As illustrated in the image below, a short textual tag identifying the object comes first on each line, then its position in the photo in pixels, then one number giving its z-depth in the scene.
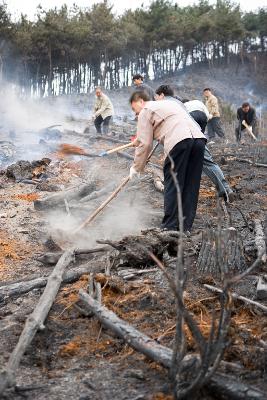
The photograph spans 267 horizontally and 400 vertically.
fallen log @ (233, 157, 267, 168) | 9.76
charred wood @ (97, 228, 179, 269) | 3.79
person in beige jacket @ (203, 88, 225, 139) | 12.37
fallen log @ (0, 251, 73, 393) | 2.26
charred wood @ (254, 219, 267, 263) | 3.81
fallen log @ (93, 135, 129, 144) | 12.78
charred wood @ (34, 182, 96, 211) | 6.37
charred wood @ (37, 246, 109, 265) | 4.29
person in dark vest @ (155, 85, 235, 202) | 6.15
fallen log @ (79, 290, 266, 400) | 2.07
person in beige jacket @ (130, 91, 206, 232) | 4.65
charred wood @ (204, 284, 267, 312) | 2.93
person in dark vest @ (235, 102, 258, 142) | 13.02
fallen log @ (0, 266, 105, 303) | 3.59
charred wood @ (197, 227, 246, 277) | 3.63
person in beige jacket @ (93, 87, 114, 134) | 13.31
